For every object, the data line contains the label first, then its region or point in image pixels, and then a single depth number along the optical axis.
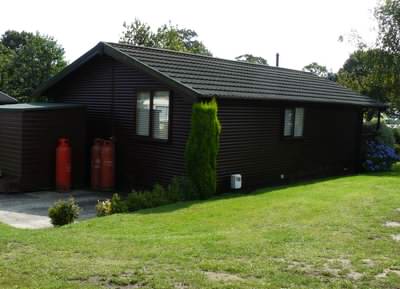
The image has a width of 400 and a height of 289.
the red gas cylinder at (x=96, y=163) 13.90
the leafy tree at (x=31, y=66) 30.86
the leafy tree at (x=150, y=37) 33.16
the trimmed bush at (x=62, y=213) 9.02
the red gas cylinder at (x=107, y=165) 13.73
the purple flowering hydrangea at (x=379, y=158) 19.25
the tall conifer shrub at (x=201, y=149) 11.80
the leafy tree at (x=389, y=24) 23.98
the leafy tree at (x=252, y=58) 74.69
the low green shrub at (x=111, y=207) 10.13
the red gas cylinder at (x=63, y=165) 13.38
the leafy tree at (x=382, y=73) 24.47
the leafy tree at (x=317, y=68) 77.31
